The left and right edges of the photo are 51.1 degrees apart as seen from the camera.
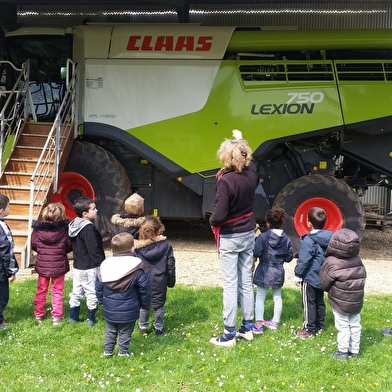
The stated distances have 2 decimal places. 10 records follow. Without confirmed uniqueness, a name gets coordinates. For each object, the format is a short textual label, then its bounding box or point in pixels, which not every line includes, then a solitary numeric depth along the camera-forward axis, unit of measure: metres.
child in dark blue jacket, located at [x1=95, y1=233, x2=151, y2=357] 3.35
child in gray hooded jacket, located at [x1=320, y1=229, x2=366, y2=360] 3.37
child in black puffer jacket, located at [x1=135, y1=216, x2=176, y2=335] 3.76
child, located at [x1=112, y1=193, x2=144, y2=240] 4.04
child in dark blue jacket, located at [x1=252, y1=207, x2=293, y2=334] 4.09
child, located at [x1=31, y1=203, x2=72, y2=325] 4.14
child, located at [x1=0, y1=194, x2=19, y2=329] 3.91
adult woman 3.54
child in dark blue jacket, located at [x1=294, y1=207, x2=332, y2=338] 3.79
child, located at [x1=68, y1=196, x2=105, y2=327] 4.06
